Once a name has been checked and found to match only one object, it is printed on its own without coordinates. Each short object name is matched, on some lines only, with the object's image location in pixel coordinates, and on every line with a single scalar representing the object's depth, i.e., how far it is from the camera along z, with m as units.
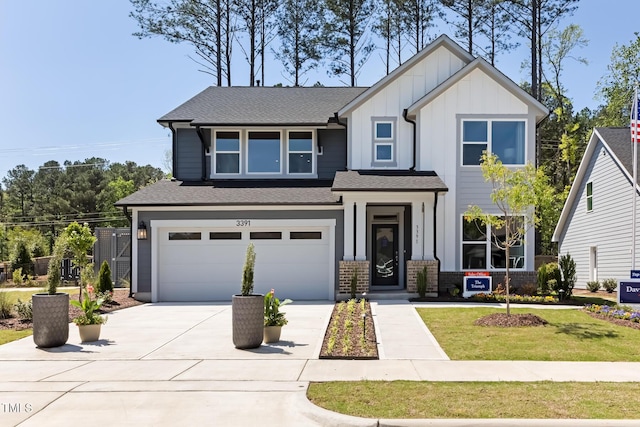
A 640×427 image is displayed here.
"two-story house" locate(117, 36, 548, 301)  17.41
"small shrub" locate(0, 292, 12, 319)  13.95
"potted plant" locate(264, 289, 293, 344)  10.66
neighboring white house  21.81
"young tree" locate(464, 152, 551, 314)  12.68
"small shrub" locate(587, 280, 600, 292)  22.81
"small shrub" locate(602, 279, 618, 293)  22.08
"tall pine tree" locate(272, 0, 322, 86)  32.94
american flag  18.62
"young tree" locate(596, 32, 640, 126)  35.53
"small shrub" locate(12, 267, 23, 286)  25.11
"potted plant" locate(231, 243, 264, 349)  10.05
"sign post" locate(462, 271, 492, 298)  17.00
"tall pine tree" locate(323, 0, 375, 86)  32.72
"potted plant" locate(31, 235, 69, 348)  10.35
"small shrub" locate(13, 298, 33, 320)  13.63
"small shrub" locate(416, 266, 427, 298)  16.67
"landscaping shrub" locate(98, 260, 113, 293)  17.19
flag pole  18.58
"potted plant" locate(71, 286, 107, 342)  10.88
